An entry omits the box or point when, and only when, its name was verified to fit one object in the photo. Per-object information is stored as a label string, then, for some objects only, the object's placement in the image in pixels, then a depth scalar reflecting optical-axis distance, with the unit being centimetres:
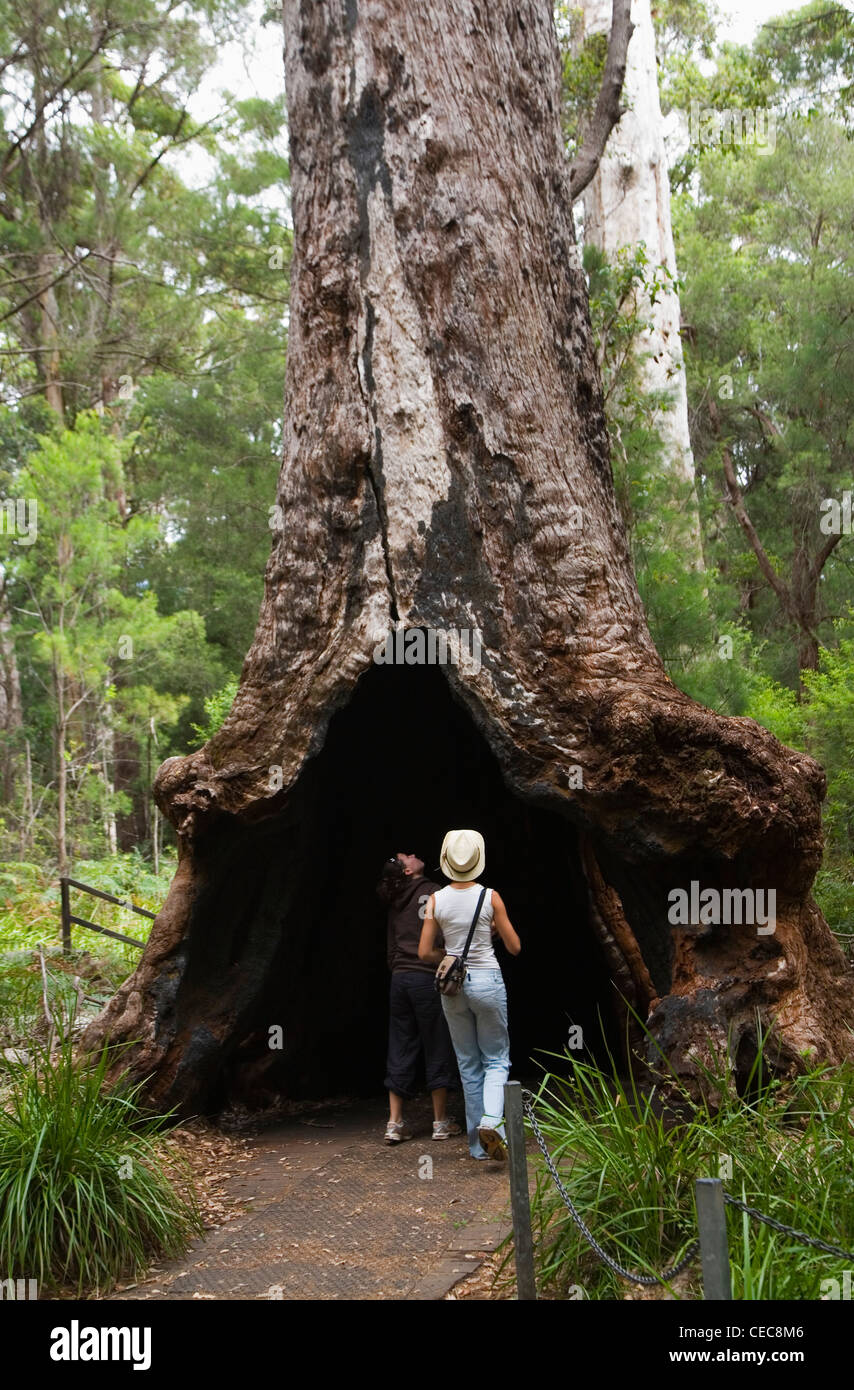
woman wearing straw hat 667
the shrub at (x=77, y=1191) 509
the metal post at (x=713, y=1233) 318
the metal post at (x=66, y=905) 1085
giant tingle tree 655
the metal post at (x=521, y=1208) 421
